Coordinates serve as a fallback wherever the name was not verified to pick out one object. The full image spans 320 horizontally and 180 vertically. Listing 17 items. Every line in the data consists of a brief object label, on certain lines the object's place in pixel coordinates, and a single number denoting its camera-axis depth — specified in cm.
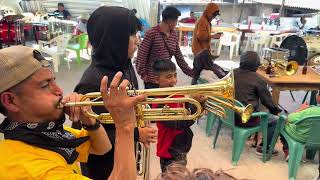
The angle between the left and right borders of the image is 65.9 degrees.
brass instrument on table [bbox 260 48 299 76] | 306
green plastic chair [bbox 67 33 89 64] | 543
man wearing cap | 84
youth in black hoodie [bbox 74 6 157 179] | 136
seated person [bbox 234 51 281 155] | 260
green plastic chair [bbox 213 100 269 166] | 254
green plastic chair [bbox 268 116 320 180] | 223
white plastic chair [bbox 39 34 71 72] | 501
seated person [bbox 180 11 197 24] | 707
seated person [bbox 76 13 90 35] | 601
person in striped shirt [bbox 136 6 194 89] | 259
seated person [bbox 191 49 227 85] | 301
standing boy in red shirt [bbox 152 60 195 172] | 183
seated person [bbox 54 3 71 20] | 748
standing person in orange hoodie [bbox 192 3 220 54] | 383
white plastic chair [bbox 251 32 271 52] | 606
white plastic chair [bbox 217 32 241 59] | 621
